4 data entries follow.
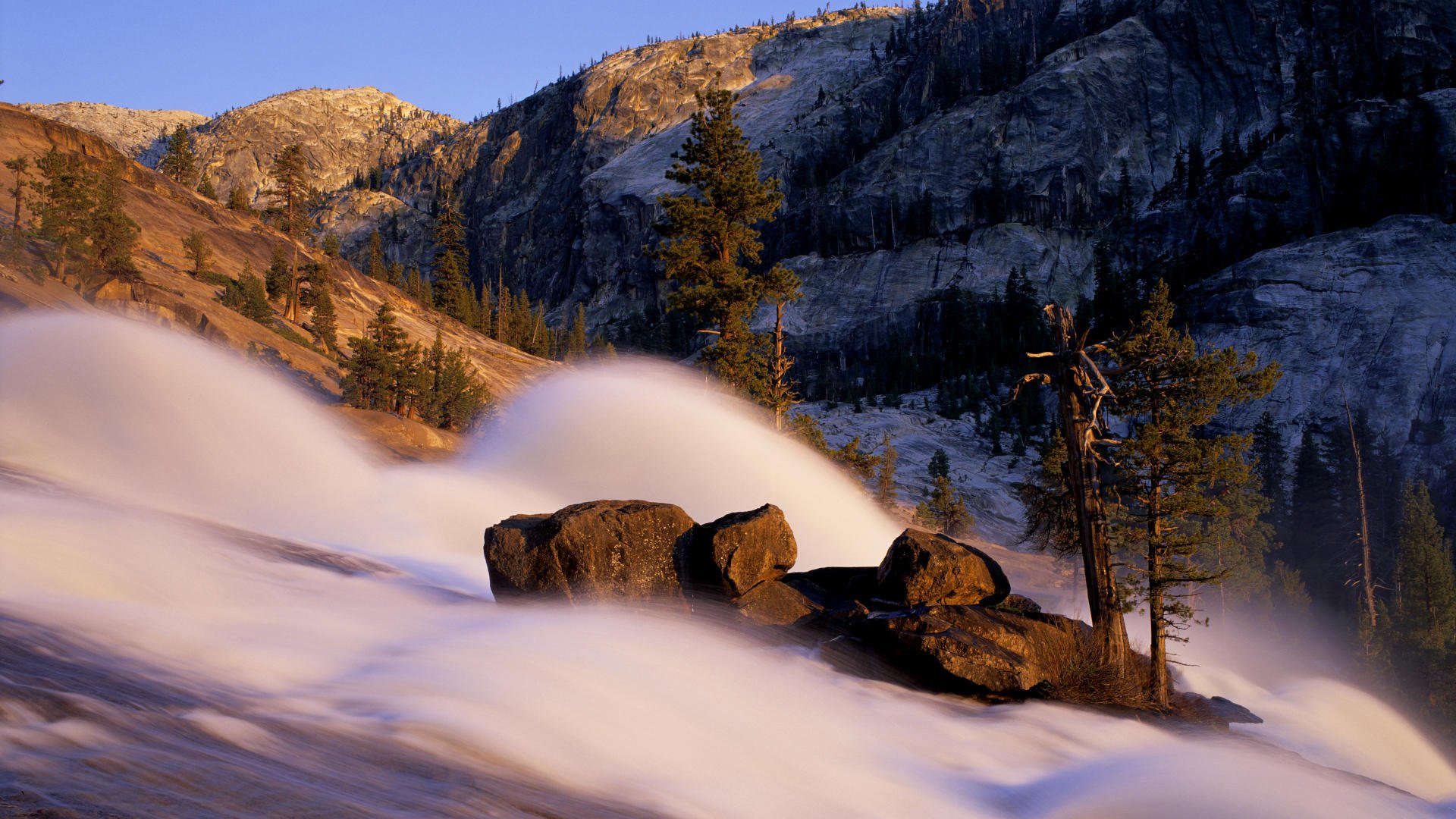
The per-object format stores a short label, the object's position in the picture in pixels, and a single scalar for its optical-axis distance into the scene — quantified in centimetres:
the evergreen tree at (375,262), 10825
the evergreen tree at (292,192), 9094
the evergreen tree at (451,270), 9988
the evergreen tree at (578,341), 12589
